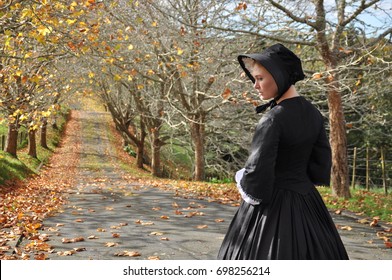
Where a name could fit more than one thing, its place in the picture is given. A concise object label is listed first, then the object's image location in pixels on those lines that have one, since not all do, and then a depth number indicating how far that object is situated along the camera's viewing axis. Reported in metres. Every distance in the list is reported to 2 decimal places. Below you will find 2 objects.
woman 3.34
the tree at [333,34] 11.85
